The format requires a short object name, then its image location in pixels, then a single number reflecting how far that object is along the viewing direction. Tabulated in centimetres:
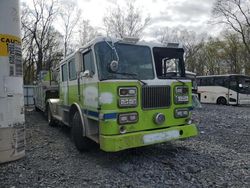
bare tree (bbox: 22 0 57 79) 2406
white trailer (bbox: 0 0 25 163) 388
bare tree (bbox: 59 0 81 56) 2801
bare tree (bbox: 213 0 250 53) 2342
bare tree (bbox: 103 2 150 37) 2533
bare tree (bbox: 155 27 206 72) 3665
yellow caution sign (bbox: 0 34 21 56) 385
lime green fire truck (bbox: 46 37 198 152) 356
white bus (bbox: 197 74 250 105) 1555
